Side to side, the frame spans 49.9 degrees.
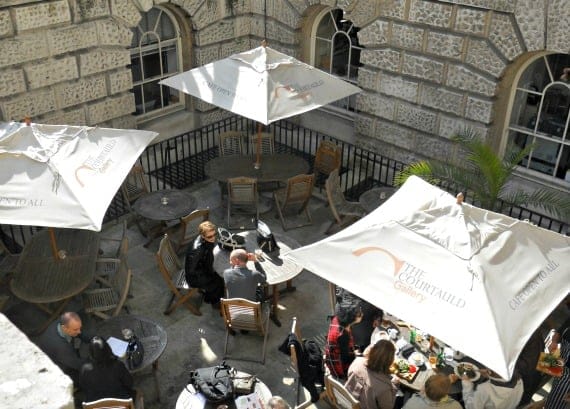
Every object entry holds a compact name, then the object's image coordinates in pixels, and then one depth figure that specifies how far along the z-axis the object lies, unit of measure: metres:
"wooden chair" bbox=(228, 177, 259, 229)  10.17
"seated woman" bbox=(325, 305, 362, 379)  6.63
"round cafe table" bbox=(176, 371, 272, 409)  6.23
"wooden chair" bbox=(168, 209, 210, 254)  9.38
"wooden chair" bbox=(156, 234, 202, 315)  8.27
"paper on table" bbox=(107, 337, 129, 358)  6.64
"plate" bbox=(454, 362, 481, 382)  6.43
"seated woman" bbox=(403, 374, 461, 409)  5.70
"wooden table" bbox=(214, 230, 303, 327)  8.15
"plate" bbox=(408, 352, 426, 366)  6.82
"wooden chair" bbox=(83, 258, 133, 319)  7.86
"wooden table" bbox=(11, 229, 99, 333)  7.75
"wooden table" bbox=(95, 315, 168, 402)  6.94
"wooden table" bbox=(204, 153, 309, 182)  10.90
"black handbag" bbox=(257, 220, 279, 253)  8.54
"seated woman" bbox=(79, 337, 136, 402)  6.02
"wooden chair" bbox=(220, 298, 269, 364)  7.29
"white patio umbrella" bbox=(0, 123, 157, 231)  6.83
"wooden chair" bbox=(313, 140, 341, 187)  11.70
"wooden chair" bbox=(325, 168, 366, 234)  10.20
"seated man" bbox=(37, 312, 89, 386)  6.46
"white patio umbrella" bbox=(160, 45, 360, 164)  9.59
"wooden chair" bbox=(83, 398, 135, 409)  5.65
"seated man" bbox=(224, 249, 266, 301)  7.48
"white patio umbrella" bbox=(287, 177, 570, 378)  5.47
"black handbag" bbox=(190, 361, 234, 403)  6.23
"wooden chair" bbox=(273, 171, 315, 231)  10.35
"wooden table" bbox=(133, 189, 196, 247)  9.81
